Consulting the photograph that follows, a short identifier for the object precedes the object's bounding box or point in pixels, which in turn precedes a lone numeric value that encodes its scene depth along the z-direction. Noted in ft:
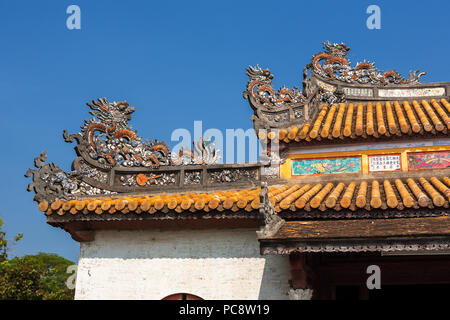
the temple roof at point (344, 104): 33.47
